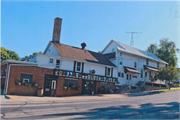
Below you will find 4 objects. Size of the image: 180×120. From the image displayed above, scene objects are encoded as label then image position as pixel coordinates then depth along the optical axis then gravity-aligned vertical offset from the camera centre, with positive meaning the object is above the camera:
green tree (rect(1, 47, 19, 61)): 50.85 +5.92
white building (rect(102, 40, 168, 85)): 32.91 +3.18
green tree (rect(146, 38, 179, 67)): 50.16 +8.25
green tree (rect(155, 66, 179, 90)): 31.41 +0.97
